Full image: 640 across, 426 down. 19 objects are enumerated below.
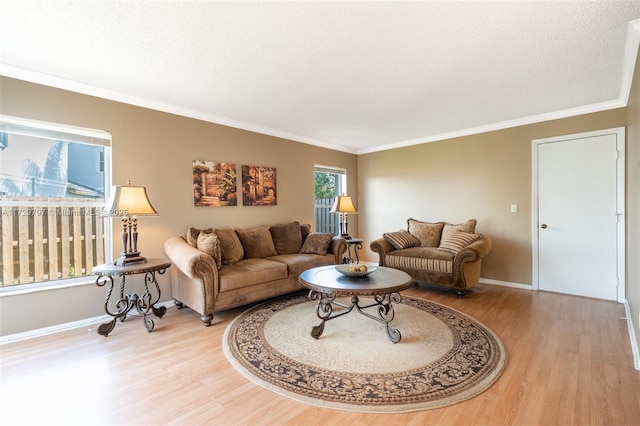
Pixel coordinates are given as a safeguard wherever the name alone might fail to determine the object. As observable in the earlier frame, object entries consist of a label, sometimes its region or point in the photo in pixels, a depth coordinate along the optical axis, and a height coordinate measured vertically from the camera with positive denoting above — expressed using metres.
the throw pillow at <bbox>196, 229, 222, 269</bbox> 3.01 -0.36
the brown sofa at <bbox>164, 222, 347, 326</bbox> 2.87 -0.61
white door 3.48 -0.06
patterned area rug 1.78 -1.10
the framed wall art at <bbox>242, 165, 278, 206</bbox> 4.23 +0.38
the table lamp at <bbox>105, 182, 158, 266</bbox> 2.68 +0.02
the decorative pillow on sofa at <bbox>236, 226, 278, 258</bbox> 3.88 -0.42
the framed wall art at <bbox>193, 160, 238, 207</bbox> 3.73 +0.37
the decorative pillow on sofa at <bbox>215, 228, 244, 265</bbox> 3.45 -0.43
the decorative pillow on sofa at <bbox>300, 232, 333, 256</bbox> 4.16 -0.47
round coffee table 2.40 -0.63
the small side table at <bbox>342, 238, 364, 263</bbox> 4.05 -0.66
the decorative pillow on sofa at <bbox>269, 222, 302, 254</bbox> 4.24 -0.39
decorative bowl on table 2.72 -0.56
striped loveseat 3.65 -0.56
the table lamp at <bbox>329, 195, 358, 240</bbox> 4.72 +0.08
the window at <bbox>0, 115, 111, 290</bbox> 2.61 +0.11
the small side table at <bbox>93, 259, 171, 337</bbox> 2.61 -0.82
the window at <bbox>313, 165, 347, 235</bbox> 5.41 +0.36
